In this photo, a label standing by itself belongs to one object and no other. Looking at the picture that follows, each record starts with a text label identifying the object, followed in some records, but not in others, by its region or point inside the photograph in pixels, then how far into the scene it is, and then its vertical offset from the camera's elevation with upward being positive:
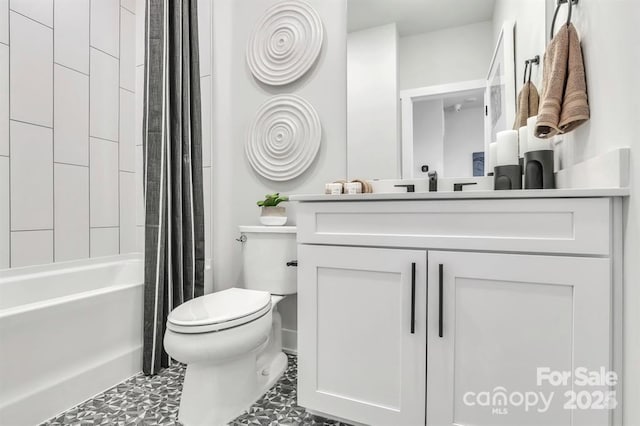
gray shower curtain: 1.63 +0.22
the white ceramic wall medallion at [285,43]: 1.86 +0.99
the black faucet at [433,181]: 1.49 +0.15
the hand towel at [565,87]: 0.95 +0.38
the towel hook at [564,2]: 1.03 +0.67
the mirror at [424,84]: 1.51 +0.63
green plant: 1.83 +0.06
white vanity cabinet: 0.87 -0.29
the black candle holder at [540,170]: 1.10 +0.15
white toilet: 1.20 -0.53
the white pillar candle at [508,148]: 1.32 +0.26
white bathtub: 1.20 -0.54
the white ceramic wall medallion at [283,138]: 1.87 +0.43
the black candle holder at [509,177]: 1.22 +0.13
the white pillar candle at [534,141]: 1.23 +0.27
